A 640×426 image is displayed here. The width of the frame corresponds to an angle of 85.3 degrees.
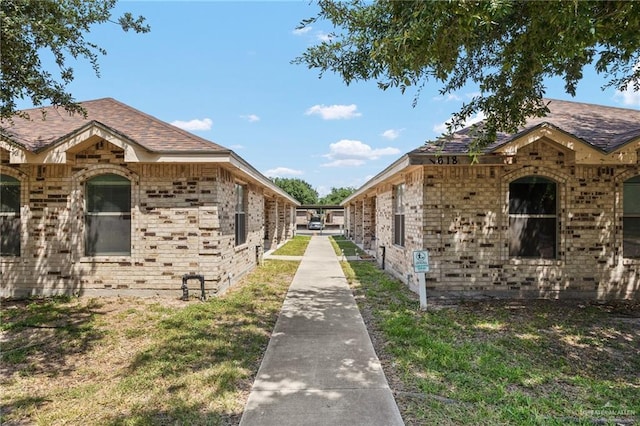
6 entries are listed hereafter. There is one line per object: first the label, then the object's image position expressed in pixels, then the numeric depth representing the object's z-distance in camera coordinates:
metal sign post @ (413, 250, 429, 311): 6.72
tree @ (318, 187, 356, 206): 65.44
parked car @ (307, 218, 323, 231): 43.78
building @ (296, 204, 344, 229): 51.18
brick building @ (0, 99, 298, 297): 7.45
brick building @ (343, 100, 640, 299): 7.50
